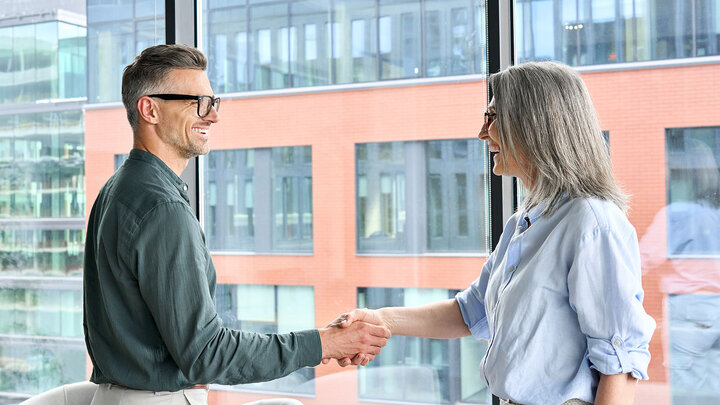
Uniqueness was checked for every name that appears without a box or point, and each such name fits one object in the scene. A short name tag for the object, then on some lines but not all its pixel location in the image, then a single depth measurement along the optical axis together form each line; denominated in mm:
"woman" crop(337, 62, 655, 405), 1562
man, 1794
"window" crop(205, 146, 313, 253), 3400
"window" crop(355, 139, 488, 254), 3012
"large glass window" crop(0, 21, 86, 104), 3941
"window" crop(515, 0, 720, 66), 2604
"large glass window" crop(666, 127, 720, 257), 2570
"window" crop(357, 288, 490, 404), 3074
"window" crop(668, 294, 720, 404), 2568
